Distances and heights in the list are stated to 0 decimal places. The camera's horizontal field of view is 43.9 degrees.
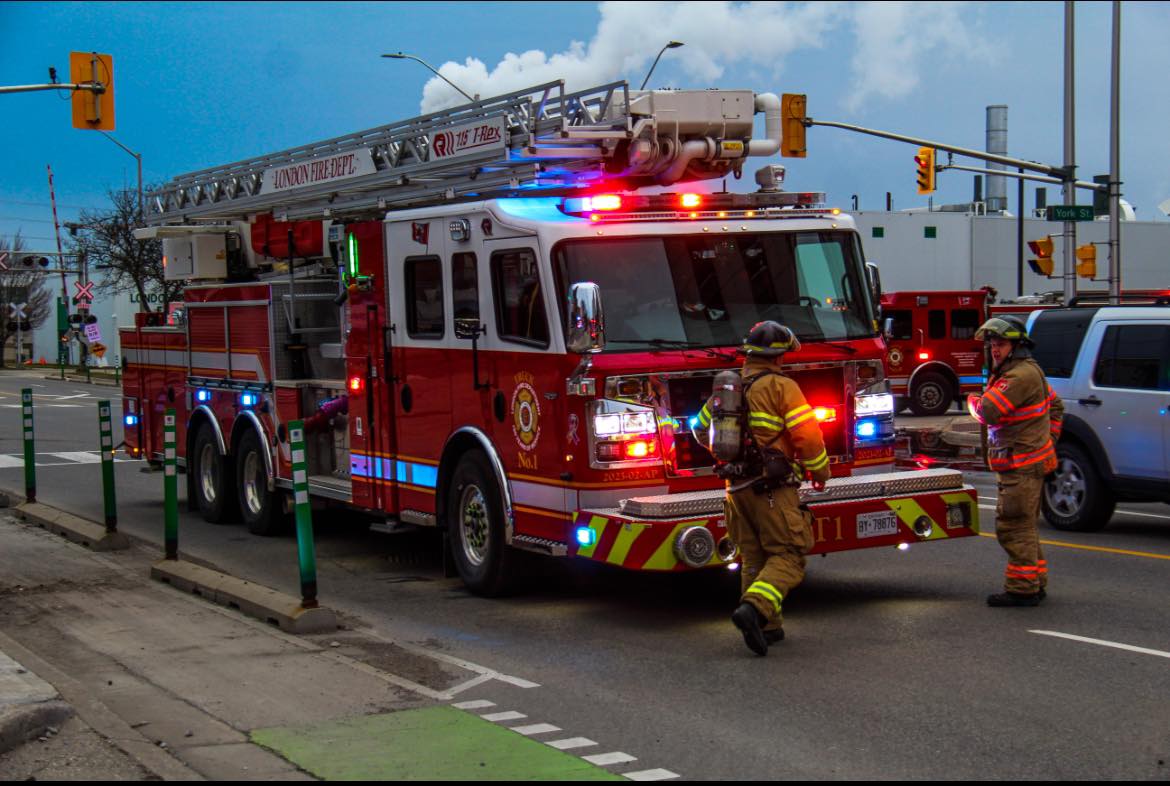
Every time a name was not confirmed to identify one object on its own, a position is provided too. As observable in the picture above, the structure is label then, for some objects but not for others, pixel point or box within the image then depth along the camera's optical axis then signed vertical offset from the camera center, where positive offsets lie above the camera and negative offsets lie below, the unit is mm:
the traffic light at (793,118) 26828 +3369
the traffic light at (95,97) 22156 +3422
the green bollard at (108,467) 13102 -1336
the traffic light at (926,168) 32250 +2880
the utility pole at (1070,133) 27953 +3147
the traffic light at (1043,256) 29781 +782
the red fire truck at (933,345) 32000 -1067
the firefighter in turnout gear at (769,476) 8312 -1010
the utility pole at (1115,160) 28047 +2598
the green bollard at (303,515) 9344 -1295
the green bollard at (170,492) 11625 -1398
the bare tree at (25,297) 81500 +1421
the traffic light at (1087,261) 30000 +662
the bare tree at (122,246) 50375 +2829
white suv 12742 -1043
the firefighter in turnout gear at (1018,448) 9578 -1022
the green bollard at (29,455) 15195 -1427
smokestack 65812 +7148
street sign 26502 +1470
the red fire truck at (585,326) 9172 -137
